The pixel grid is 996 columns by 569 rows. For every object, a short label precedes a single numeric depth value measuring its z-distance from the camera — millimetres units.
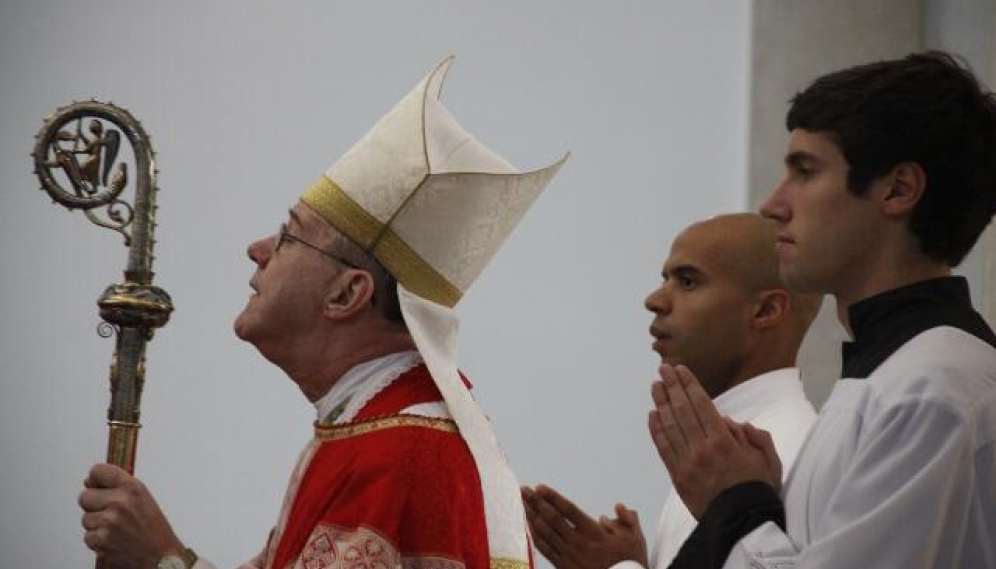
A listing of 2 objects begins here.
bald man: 8539
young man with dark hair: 5574
